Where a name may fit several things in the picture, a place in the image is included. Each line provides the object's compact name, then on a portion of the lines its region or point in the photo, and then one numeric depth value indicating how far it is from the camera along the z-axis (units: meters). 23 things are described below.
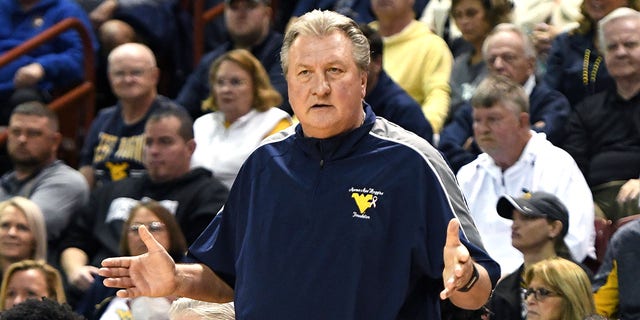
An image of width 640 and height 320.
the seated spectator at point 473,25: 15.73
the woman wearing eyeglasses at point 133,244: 12.21
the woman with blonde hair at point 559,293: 10.28
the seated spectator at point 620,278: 10.78
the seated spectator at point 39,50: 17.16
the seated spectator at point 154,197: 13.59
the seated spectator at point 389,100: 13.75
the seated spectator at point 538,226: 11.65
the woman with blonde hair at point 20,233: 13.59
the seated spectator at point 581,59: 14.71
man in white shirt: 12.36
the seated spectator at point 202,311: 8.49
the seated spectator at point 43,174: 14.83
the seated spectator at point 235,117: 14.58
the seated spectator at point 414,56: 15.77
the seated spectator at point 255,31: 16.37
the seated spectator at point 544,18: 16.30
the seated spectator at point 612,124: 13.20
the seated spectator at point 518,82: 14.00
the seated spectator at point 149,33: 18.92
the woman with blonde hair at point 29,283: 12.21
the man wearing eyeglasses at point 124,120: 15.48
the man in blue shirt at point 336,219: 6.85
